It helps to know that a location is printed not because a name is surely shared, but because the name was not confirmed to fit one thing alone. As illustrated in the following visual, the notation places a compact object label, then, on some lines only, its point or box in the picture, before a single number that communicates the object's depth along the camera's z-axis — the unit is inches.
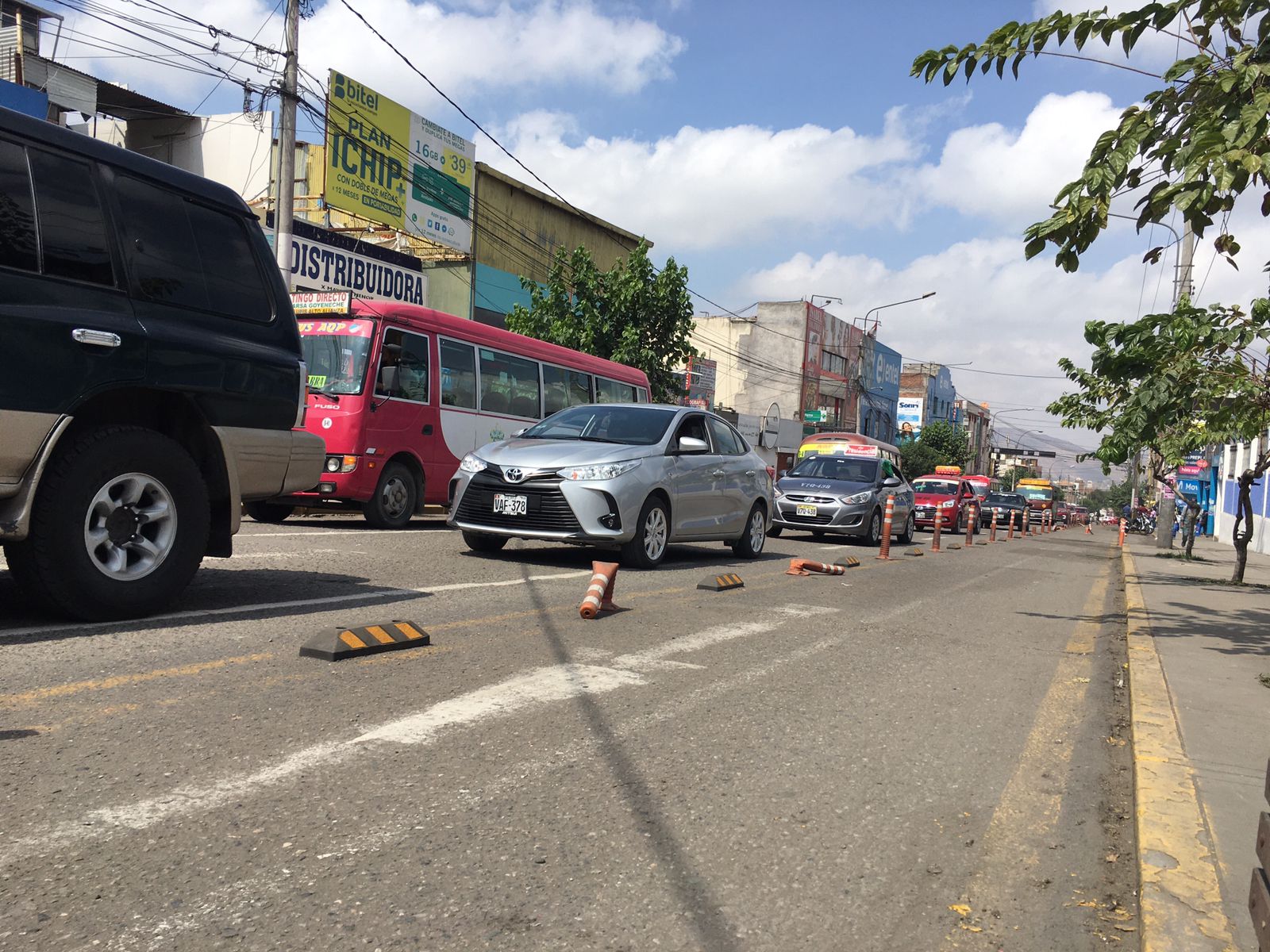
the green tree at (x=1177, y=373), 320.2
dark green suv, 188.2
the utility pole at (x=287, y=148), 612.1
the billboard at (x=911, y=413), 3624.5
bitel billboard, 963.3
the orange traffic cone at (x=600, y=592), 264.8
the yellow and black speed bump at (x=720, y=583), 345.4
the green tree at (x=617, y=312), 1011.9
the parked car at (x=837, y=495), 696.4
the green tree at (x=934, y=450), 2869.1
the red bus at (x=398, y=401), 491.8
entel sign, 2930.6
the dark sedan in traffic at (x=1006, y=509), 1453.0
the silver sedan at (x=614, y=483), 358.0
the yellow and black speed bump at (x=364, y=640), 195.6
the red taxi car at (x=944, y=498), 1100.5
